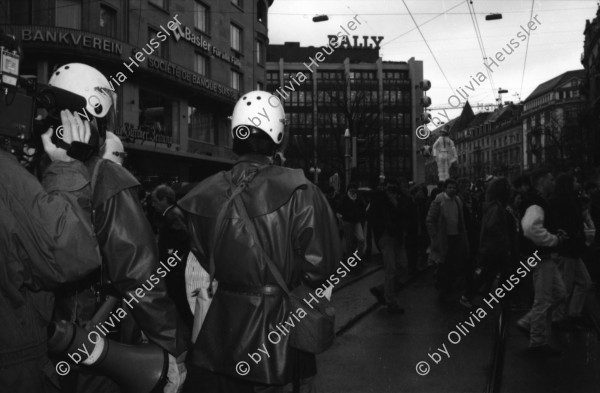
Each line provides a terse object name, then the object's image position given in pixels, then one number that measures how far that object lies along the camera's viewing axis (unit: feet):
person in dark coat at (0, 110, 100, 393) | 5.87
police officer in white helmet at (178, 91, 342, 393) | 8.61
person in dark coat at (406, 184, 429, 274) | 38.01
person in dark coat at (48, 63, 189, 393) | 7.50
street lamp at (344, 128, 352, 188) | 51.60
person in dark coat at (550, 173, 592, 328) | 19.54
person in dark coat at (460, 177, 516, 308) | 25.26
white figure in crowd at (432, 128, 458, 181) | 51.49
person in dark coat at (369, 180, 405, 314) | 25.53
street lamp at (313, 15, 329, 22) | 78.38
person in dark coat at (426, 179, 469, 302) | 29.17
